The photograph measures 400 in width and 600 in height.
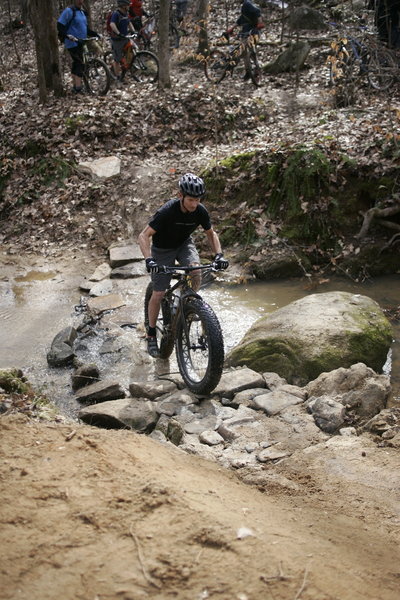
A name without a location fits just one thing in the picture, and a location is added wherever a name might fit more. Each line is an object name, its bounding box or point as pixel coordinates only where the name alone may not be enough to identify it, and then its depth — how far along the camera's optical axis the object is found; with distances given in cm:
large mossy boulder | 633
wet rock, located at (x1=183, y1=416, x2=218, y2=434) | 527
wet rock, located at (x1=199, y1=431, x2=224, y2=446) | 503
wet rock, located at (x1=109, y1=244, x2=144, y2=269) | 991
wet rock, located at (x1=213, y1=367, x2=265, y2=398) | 593
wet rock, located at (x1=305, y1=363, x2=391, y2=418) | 541
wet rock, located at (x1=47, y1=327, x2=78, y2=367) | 698
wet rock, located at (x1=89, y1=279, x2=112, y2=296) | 909
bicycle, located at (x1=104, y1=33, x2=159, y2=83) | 1547
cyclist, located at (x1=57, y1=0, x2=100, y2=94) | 1397
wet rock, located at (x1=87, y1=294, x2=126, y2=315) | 850
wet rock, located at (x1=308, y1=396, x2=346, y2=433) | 514
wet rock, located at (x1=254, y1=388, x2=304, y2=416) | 552
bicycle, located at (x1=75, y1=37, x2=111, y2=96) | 1438
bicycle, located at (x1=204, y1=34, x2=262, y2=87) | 1511
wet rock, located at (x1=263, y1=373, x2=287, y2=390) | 610
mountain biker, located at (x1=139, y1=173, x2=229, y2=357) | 572
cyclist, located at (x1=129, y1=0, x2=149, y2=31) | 1756
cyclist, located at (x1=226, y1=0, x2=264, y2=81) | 1494
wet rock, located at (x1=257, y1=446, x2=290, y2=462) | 470
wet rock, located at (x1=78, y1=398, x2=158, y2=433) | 527
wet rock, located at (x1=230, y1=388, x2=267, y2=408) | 571
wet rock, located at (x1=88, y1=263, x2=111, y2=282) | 959
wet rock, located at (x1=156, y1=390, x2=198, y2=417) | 567
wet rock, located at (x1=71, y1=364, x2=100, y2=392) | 646
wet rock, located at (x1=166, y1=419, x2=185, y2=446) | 499
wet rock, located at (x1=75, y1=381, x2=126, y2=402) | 606
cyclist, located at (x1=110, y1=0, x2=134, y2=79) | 1477
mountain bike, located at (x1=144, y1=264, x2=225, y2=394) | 558
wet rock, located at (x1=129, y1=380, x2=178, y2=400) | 607
